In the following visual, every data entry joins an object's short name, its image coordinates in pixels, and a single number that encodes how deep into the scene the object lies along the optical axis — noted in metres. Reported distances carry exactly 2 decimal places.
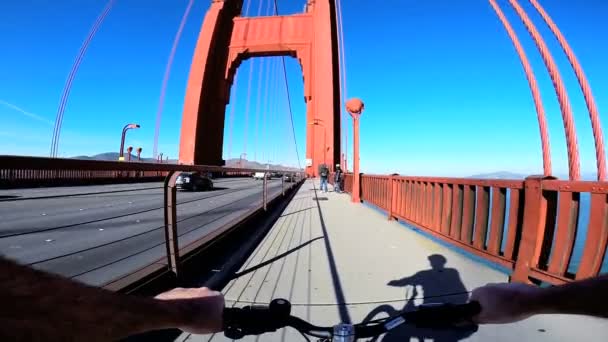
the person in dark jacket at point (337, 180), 17.41
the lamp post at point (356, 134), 11.84
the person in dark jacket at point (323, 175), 16.89
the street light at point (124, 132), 28.63
